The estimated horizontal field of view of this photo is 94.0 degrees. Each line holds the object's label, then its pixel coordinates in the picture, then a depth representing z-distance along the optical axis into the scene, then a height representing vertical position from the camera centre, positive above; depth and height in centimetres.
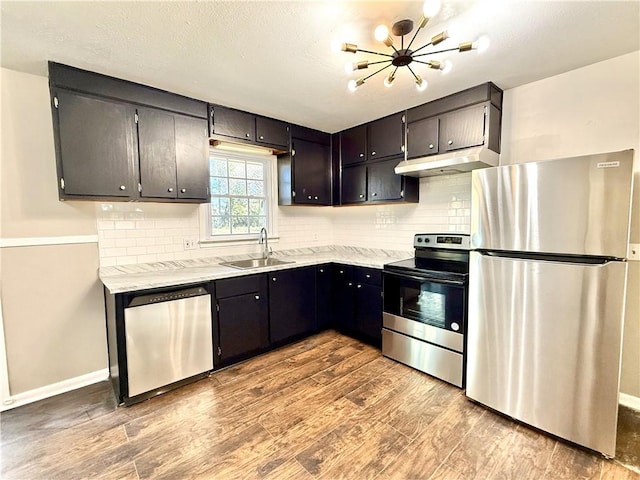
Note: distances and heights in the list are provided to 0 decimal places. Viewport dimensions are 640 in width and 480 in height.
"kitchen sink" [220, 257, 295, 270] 336 -48
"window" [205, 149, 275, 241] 330 +31
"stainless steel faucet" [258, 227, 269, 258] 361 -26
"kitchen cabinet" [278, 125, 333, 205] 358 +63
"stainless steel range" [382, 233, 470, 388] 243 -79
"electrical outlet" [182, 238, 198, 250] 306 -23
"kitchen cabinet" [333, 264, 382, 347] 314 -91
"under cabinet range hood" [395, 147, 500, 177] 242 +49
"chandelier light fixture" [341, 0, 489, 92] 135 +91
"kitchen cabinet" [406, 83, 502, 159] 250 +87
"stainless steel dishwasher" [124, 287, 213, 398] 222 -92
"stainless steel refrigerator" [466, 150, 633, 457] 166 -45
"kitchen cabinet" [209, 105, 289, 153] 289 +97
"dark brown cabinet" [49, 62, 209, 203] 218 +67
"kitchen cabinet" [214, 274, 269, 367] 270 -92
